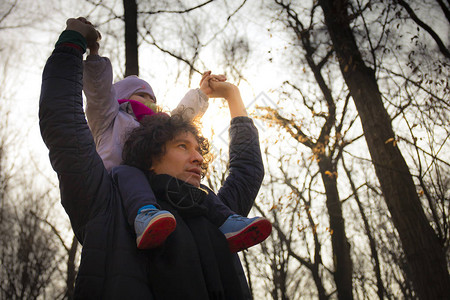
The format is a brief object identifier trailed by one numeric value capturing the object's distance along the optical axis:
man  1.20
